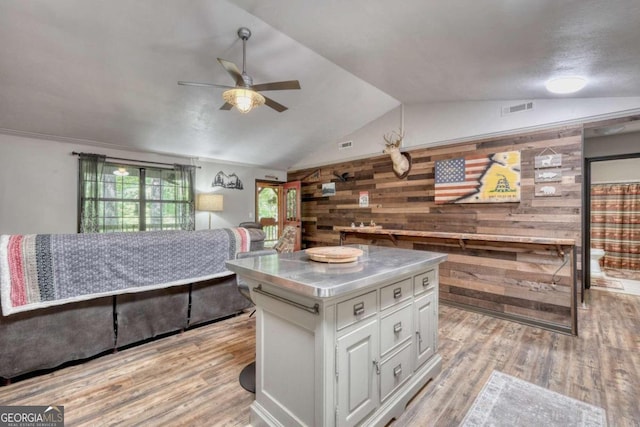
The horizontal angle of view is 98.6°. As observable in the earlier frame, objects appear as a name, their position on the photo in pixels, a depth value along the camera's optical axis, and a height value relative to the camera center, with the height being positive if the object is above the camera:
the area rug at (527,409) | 1.67 -1.27
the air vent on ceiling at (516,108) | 3.35 +1.30
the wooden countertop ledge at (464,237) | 2.86 -0.30
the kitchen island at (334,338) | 1.31 -0.69
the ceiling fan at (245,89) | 2.67 +1.21
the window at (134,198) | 4.77 +0.27
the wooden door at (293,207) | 6.83 +0.13
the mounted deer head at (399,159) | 4.52 +0.88
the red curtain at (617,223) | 5.36 -0.22
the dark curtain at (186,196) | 5.73 +0.34
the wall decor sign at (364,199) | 5.23 +0.25
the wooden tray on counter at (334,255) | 1.75 -0.28
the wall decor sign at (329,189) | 5.96 +0.52
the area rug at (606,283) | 4.52 -1.20
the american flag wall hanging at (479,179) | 3.44 +0.45
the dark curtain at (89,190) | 4.69 +0.38
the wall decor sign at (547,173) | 3.13 +0.46
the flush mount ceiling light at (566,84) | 2.49 +1.20
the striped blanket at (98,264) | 1.94 -0.43
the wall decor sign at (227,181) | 6.34 +0.73
